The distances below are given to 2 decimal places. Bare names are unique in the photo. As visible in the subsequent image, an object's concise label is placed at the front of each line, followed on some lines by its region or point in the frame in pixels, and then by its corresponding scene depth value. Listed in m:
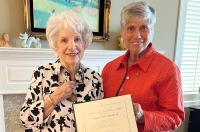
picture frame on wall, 2.02
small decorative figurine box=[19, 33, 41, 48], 1.95
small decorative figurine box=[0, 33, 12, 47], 1.92
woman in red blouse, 1.03
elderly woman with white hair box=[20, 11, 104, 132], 0.99
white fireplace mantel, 1.92
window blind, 2.95
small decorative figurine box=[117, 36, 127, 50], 2.41
